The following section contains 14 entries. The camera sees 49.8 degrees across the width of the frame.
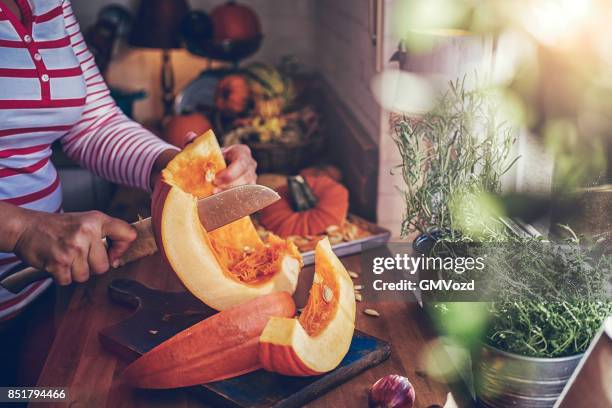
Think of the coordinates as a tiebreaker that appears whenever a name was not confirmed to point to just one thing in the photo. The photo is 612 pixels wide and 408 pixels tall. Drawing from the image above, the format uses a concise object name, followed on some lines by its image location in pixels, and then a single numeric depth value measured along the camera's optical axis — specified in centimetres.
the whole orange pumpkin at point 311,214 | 169
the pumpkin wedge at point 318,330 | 92
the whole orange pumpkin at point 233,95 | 256
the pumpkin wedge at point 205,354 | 97
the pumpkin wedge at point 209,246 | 105
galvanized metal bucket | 85
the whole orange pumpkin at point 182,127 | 245
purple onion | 95
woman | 106
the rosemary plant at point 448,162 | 108
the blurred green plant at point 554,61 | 100
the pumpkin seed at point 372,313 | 124
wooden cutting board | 96
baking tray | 149
